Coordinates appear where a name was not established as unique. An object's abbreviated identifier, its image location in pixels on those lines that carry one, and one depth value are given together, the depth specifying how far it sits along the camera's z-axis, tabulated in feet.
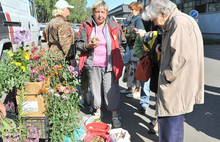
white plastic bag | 9.09
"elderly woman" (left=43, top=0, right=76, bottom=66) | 10.69
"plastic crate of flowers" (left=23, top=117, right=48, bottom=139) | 7.50
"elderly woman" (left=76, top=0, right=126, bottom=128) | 10.29
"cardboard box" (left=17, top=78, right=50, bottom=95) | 7.20
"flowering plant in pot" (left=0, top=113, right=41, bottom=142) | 6.24
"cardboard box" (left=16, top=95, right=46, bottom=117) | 7.42
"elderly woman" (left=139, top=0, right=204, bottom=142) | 6.27
